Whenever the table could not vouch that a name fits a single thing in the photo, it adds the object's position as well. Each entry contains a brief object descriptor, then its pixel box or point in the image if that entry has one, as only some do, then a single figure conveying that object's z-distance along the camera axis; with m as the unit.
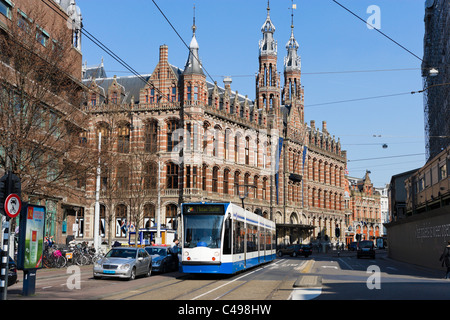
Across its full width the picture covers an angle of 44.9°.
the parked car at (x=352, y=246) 84.04
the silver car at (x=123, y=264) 21.43
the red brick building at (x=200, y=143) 52.47
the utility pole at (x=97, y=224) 33.31
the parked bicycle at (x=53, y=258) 27.69
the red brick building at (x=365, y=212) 111.81
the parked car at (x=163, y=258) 26.31
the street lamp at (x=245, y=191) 59.10
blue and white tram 21.34
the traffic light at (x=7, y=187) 13.16
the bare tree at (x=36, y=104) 20.94
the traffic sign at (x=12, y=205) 12.64
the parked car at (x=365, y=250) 50.44
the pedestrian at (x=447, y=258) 22.48
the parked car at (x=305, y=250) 55.94
